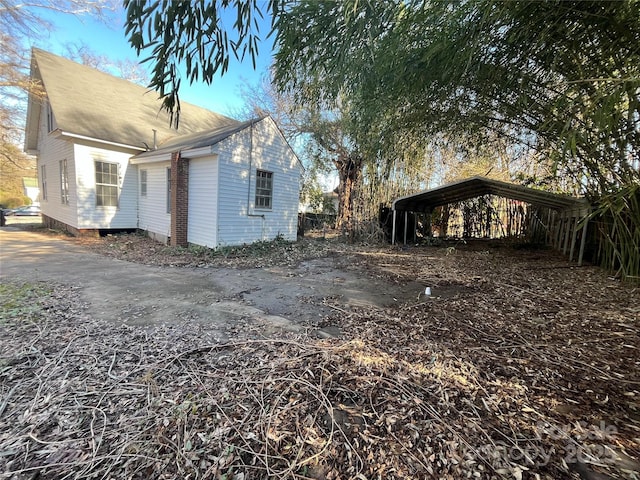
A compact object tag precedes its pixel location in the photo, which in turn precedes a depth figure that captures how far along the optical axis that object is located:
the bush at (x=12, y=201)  24.50
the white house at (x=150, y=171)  8.44
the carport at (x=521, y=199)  7.38
